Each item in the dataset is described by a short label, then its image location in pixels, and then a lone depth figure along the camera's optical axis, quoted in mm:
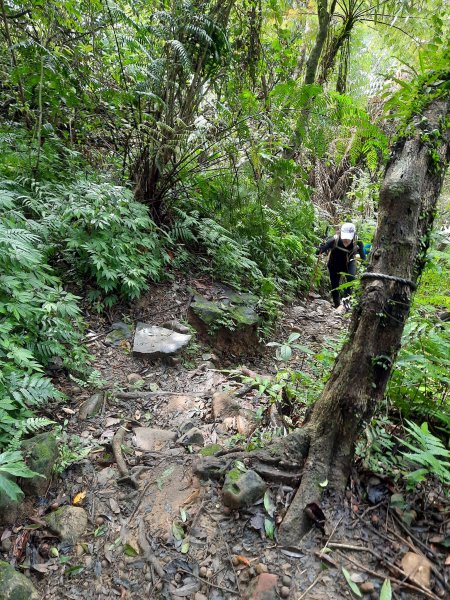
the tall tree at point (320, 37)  6383
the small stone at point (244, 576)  1653
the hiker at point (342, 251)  5496
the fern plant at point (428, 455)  1467
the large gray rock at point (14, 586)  1610
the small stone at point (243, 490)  1895
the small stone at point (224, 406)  2914
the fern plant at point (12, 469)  1675
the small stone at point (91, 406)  2836
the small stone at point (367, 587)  1491
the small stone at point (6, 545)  1875
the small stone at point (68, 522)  2010
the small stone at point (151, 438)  2656
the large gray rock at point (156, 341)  3679
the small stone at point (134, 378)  3367
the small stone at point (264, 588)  1535
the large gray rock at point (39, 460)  2117
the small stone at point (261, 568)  1640
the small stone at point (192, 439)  2607
